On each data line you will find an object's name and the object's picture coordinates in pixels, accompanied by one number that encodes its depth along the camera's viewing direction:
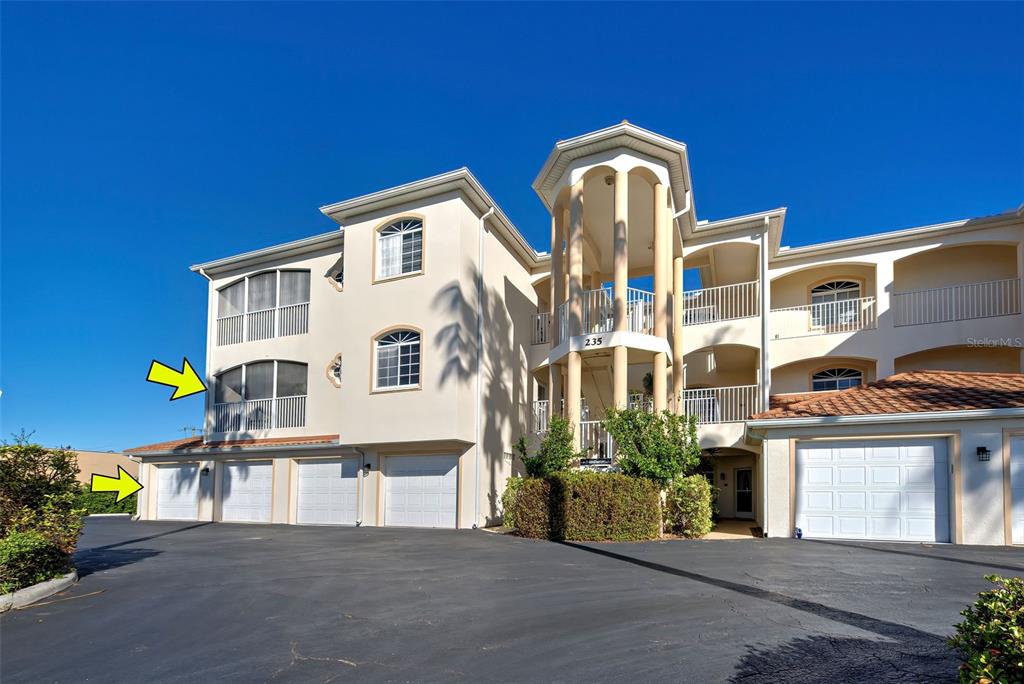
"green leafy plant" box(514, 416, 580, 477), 14.70
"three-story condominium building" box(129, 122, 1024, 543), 14.45
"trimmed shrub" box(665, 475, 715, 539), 14.21
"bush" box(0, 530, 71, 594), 7.78
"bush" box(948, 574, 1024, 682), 3.38
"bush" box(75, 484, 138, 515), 32.38
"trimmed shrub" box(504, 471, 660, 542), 13.59
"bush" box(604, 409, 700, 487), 14.05
